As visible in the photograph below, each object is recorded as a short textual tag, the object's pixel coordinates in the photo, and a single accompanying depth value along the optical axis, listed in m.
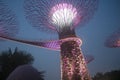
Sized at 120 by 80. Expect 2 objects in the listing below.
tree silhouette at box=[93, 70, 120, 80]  45.01
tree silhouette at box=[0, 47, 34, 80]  23.72
